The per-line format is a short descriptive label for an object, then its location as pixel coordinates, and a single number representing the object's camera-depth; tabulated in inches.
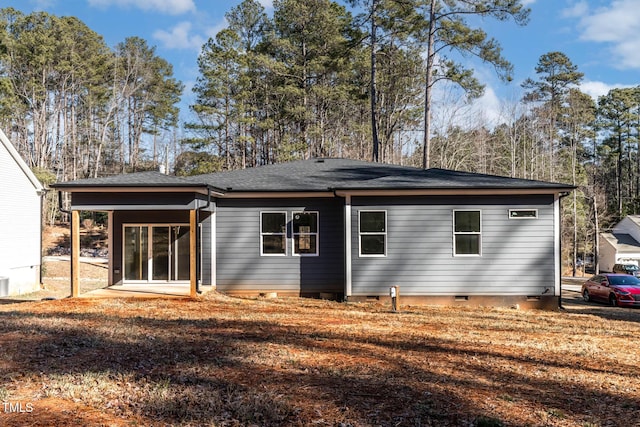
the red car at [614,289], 602.9
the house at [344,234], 450.9
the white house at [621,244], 1299.2
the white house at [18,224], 669.3
